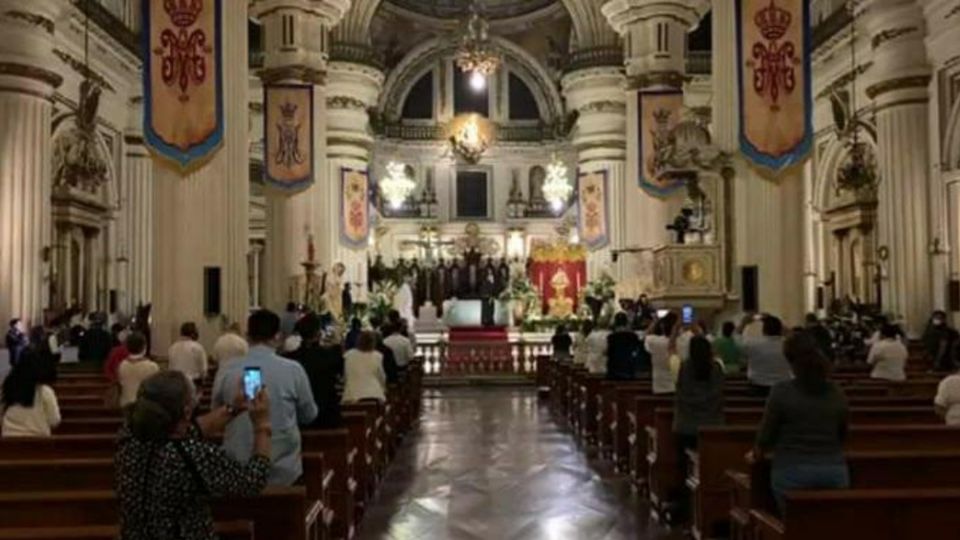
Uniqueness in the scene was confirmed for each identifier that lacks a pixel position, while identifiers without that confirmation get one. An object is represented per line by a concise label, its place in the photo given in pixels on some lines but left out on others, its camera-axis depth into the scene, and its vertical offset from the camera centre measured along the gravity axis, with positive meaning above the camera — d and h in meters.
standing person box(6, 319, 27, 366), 15.71 -0.48
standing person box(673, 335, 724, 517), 8.03 -0.67
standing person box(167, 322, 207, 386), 10.94 -0.50
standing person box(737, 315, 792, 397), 9.10 -0.50
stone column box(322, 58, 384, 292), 30.33 +4.92
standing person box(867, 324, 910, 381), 11.71 -0.63
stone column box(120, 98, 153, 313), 24.53 +2.01
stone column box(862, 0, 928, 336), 20.53 +2.60
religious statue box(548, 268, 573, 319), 36.72 +0.15
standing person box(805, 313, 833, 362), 10.09 -0.36
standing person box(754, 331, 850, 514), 5.23 -0.57
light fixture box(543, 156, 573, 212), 41.38 +4.32
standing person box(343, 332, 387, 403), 10.98 -0.70
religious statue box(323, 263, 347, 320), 22.25 +0.27
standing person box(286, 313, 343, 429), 7.21 -0.41
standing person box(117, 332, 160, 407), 8.51 -0.48
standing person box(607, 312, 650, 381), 13.31 -0.64
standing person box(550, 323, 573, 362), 20.61 -0.81
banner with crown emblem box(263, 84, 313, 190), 19.95 +2.99
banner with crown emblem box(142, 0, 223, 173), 13.05 +2.55
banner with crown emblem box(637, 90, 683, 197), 21.97 +3.53
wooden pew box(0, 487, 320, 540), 5.04 -0.93
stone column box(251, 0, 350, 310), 21.78 +4.42
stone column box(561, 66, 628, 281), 31.33 +4.89
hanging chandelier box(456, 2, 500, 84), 29.98 +6.88
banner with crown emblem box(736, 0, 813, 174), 14.38 +2.74
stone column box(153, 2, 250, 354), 14.22 +0.87
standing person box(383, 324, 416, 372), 15.73 -0.60
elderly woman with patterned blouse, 3.67 -0.55
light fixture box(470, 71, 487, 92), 36.89 +8.02
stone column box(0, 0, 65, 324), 17.64 +2.56
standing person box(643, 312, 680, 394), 10.73 -0.61
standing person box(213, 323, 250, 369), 11.52 -0.43
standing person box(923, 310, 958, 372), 15.40 -0.63
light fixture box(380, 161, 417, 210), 40.62 +4.27
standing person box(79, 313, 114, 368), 15.80 -0.56
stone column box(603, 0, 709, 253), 23.42 +5.28
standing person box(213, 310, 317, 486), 5.36 -0.44
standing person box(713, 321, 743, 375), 12.42 -0.55
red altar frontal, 38.41 +1.04
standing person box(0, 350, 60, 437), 7.09 -0.59
